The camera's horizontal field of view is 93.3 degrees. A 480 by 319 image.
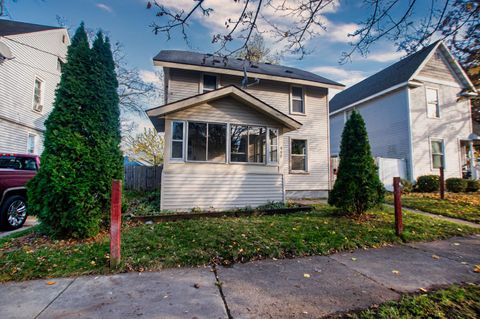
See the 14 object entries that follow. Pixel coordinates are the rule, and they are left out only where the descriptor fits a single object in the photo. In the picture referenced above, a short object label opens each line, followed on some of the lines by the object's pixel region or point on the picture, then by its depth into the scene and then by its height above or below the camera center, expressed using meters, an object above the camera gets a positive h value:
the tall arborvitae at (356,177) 6.18 -0.08
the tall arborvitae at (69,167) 4.32 +0.10
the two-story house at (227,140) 7.77 +1.33
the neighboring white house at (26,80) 10.89 +5.00
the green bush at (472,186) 12.31 -0.61
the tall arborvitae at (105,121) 4.74 +1.14
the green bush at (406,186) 12.31 -0.64
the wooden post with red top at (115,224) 3.36 -0.77
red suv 5.72 -0.42
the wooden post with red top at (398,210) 4.97 -0.80
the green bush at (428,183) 12.14 -0.47
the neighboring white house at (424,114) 13.49 +3.83
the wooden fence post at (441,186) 9.65 -0.49
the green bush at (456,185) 12.19 -0.55
